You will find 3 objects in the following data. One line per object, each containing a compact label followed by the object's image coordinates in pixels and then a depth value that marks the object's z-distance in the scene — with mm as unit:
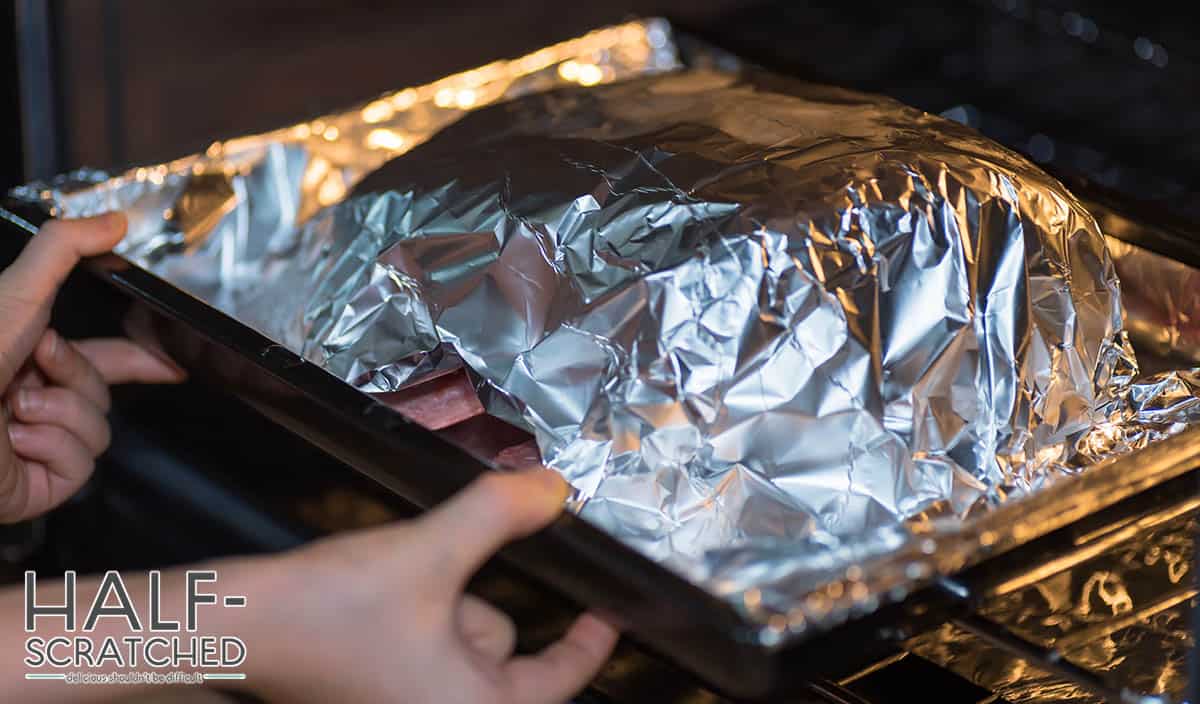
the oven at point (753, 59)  963
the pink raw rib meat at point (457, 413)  1027
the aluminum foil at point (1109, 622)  966
